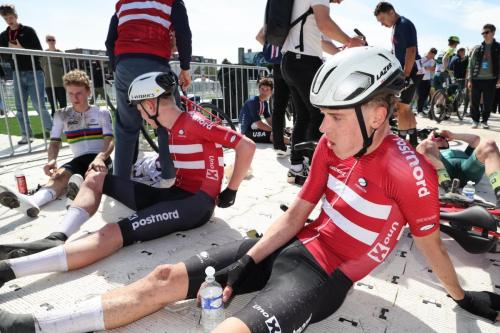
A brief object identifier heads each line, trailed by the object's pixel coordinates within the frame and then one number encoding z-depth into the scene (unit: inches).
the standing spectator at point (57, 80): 301.1
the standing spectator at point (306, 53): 147.2
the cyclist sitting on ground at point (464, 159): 140.1
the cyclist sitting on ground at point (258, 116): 271.9
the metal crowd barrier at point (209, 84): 269.4
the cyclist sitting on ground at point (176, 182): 109.5
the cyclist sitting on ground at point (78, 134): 156.5
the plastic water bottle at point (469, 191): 139.4
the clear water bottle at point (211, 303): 68.2
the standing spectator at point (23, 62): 260.2
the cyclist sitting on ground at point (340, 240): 65.1
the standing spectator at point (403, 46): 222.7
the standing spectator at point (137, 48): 137.8
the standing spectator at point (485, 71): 341.7
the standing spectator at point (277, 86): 203.9
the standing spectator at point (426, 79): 467.9
